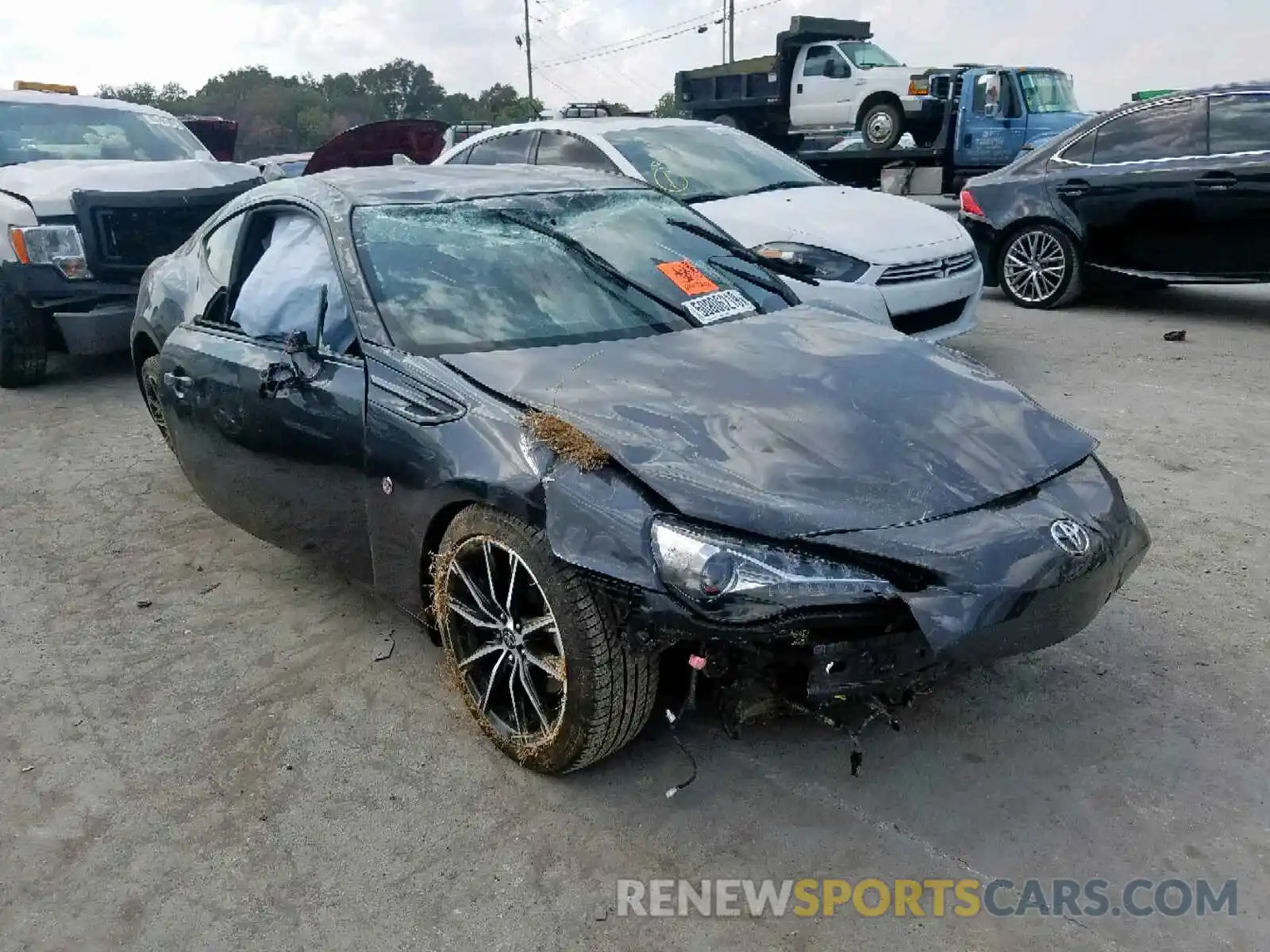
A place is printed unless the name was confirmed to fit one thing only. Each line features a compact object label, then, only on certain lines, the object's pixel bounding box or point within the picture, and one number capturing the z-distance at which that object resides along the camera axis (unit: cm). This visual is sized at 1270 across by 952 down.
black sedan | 738
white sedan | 586
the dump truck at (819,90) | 1745
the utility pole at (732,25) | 4594
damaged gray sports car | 225
